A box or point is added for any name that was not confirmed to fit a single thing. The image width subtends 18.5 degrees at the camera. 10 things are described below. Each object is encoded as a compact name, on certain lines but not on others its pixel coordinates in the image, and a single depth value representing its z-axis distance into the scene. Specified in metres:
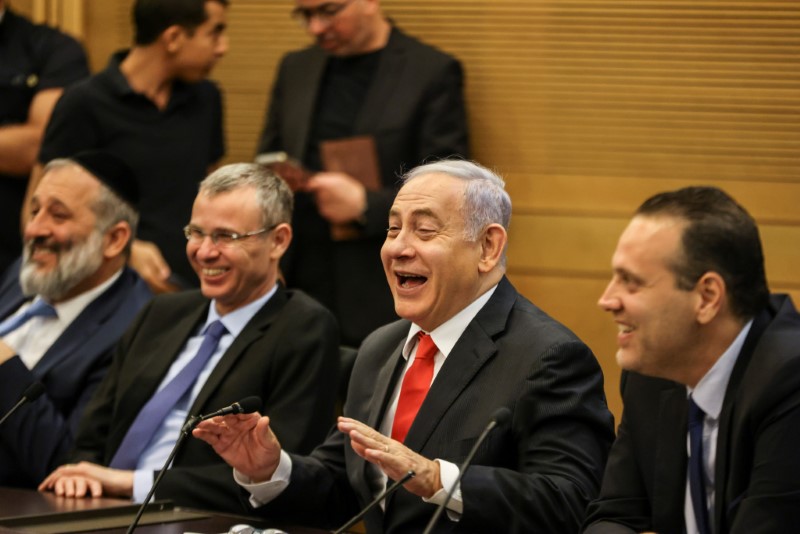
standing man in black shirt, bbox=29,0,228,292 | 9.92
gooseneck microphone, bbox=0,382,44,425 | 6.43
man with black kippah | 7.58
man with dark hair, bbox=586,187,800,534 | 4.91
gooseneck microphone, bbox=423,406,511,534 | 4.79
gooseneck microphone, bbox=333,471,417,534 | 4.82
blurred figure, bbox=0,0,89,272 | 10.81
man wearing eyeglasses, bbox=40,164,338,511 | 6.91
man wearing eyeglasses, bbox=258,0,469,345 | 9.48
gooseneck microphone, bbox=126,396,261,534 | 5.42
